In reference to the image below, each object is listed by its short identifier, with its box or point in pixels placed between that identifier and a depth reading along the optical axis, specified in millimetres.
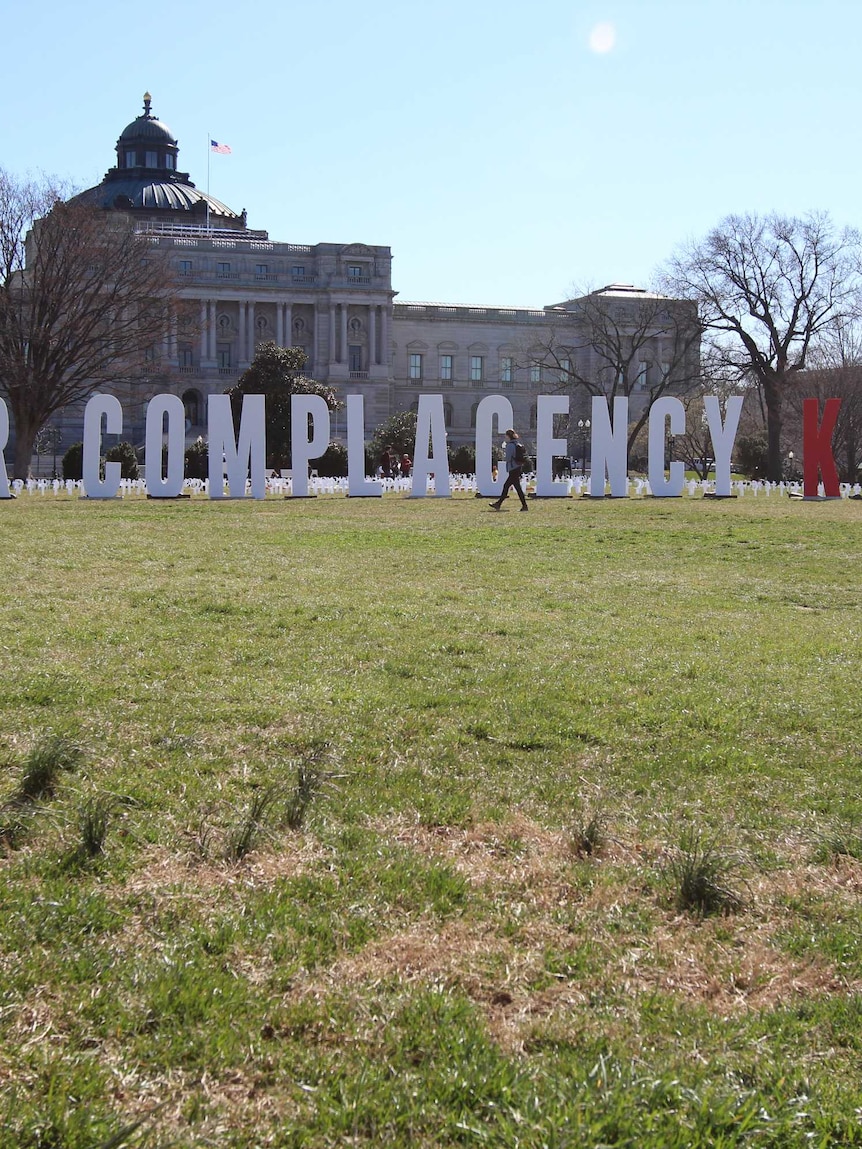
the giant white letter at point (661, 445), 26312
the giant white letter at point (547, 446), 24734
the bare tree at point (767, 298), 43406
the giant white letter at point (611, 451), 26031
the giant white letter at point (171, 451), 24188
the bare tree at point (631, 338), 47812
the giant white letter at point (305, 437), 23562
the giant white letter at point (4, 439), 23197
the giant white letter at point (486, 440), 24938
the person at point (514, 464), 21031
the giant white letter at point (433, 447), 24828
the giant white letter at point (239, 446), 23797
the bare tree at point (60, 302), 36438
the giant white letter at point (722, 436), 25984
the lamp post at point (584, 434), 64669
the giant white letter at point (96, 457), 23703
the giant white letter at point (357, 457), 24703
